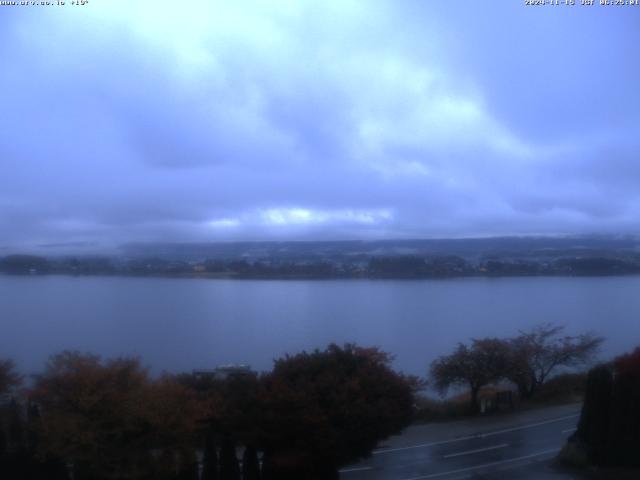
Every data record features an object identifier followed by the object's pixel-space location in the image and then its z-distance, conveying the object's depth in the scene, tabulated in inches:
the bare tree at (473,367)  890.7
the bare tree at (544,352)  962.7
